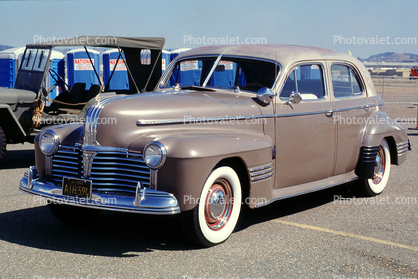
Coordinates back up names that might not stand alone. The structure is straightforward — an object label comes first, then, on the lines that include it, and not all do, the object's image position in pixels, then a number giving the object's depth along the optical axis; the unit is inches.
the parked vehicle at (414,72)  1706.2
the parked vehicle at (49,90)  323.9
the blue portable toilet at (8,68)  702.5
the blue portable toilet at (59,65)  751.7
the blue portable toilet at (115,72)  780.0
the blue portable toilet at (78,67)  730.2
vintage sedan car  159.5
